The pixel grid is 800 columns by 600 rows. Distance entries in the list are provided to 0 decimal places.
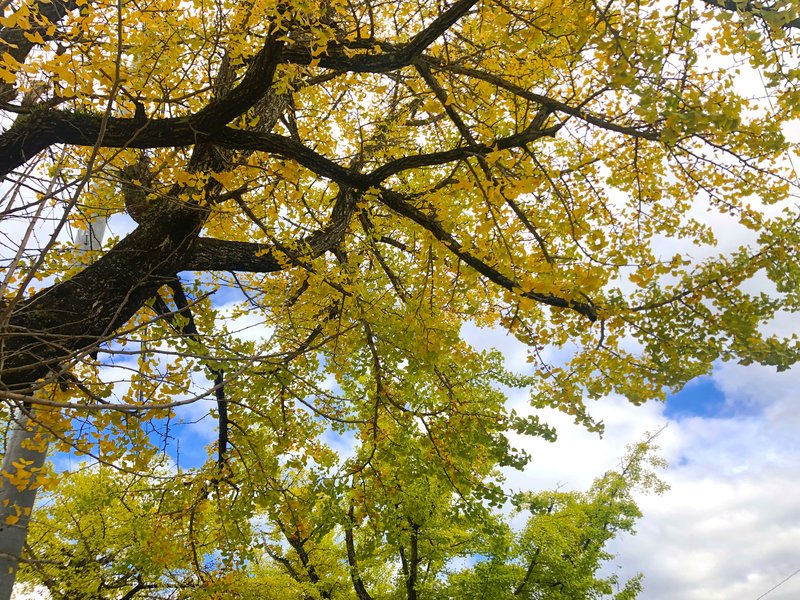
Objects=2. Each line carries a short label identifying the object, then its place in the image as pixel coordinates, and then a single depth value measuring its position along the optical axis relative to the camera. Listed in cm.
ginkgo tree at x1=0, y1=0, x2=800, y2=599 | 282
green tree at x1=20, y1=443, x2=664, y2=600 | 770
